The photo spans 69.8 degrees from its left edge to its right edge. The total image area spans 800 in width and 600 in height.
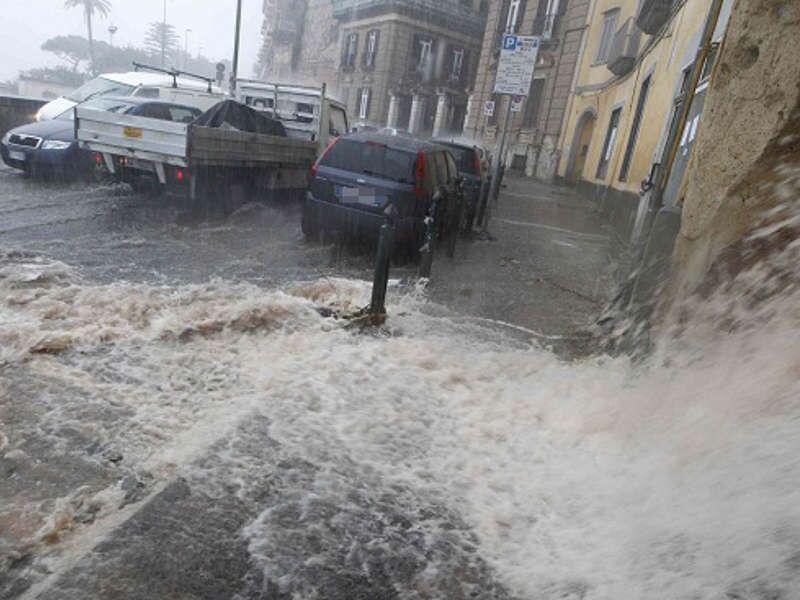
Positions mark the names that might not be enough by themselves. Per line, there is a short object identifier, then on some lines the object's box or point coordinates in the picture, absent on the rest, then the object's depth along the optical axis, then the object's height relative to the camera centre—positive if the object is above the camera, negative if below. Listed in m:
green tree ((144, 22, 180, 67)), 97.94 +8.56
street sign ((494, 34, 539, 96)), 10.13 +1.42
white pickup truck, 8.42 -0.89
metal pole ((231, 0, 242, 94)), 25.92 +2.81
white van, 12.69 -0.09
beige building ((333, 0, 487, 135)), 40.94 +4.94
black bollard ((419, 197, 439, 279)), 6.97 -1.35
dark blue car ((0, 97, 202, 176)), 10.27 -1.33
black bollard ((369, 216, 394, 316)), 5.23 -1.26
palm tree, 77.44 +9.46
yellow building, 9.63 +1.63
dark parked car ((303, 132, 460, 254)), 7.73 -0.81
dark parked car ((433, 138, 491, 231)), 10.96 -0.67
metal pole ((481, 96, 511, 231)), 11.10 -0.47
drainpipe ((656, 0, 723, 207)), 7.14 +1.33
